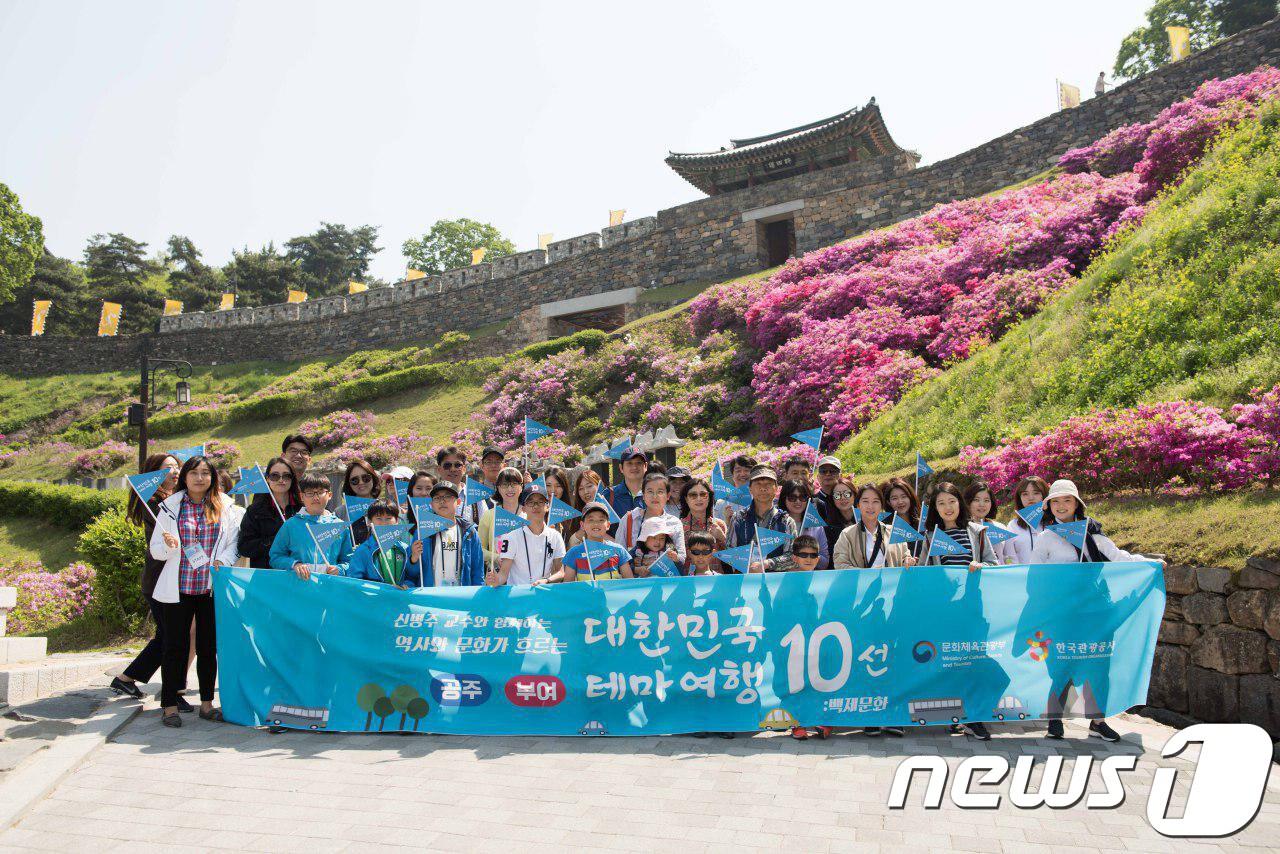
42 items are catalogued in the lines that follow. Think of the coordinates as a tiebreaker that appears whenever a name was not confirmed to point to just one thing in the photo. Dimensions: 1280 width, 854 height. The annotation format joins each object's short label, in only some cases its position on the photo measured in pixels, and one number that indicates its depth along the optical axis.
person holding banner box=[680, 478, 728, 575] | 6.47
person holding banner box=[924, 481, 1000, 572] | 5.63
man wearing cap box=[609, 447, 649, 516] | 7.37
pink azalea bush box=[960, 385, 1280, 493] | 6.59
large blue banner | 5.15
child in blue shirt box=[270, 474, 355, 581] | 5.84
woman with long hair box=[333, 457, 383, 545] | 6.42
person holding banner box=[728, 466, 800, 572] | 6.31
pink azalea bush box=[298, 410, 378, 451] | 26.08
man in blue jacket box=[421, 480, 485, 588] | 6.01
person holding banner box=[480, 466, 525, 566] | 6.27
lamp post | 14.34
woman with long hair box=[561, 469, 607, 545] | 7.30
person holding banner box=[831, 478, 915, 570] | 5.79
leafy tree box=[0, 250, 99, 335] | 47.97
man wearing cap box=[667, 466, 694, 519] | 7.14
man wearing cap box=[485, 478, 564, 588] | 5.93
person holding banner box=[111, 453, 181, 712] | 6.14
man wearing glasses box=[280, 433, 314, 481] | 6.94
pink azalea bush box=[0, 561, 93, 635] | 11.78
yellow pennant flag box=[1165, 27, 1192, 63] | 22.52
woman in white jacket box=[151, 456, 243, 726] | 5.73
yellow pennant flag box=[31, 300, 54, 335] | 43.67
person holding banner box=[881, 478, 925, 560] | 6.28
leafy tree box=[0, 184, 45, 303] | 39.74
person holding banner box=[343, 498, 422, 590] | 5.93
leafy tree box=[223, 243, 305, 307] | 50.84
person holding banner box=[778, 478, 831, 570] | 6.36
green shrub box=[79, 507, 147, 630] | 10.55
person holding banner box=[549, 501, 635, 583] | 5.69
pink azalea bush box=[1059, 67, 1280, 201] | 13.80
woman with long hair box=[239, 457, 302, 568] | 6.04
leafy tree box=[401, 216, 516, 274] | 59.23
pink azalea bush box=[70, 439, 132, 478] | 27.77
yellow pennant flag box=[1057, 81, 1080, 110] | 24.97
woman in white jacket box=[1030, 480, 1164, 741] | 5.46
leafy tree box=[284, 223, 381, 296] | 57.06
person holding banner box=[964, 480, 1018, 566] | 5.84
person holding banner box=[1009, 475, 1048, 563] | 5.75
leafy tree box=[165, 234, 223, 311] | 52.00
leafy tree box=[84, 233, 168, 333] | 48.00
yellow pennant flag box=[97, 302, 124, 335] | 43.69
